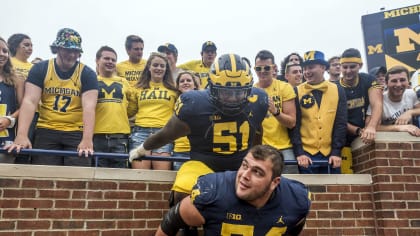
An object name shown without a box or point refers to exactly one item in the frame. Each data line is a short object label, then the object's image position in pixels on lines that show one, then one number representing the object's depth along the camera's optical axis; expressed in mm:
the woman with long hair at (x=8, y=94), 4277
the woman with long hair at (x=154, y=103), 4832
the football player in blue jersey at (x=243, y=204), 2779
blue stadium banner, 20017
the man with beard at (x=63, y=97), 4328
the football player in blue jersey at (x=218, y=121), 3205
